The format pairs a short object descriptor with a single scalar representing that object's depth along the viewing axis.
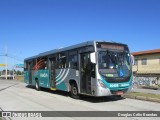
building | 22.25
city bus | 8.06
